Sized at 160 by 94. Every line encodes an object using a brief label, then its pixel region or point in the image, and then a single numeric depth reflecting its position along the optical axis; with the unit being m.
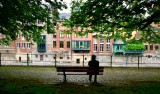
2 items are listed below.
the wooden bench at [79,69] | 7.63
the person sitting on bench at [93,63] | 7.95
